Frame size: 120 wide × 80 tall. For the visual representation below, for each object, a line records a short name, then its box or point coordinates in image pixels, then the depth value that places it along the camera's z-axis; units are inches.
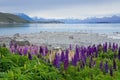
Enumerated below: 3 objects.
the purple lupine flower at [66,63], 153.5
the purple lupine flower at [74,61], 161.4
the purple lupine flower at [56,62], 157.6
